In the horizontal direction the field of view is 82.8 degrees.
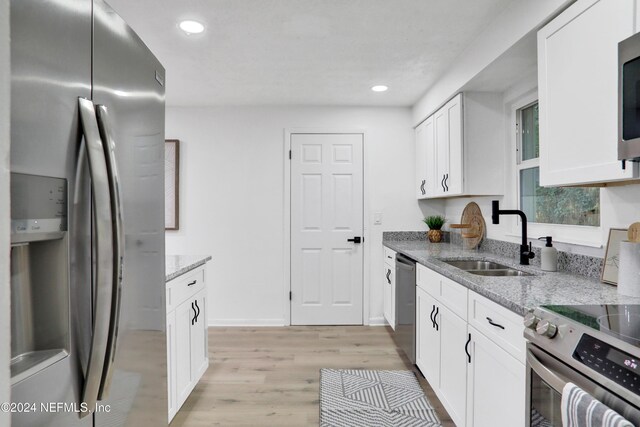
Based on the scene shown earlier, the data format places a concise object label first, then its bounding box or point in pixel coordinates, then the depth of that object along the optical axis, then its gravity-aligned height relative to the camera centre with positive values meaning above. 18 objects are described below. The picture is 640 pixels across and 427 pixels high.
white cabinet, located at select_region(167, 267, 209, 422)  1.96 -0.74
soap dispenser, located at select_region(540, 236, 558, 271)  2.05 -0.25
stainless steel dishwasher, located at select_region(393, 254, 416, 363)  2.79 -0.76
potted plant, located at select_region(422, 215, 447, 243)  3.82 -0.17
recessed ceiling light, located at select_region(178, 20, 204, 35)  2.27 +1.19
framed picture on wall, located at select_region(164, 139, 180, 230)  3.99 +0.35
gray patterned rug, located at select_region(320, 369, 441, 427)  2.21 -1.26
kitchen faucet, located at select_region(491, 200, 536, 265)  2.29 -0.18
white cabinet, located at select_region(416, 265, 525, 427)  1.42 -0.69
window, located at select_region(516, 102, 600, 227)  2.07 +0.11
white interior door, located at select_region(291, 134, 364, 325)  4.04 -0.17
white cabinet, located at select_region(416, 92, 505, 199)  2.86 +0.55
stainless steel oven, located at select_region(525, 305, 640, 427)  0.88 -0.41
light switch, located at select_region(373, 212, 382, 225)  4.07 -0.07
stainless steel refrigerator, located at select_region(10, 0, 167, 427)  0.66 -0.01
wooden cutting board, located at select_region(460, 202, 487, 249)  3.15 -0.11
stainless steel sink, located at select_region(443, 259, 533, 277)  2.26 -0.38
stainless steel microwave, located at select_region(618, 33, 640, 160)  1.16 +0.37
